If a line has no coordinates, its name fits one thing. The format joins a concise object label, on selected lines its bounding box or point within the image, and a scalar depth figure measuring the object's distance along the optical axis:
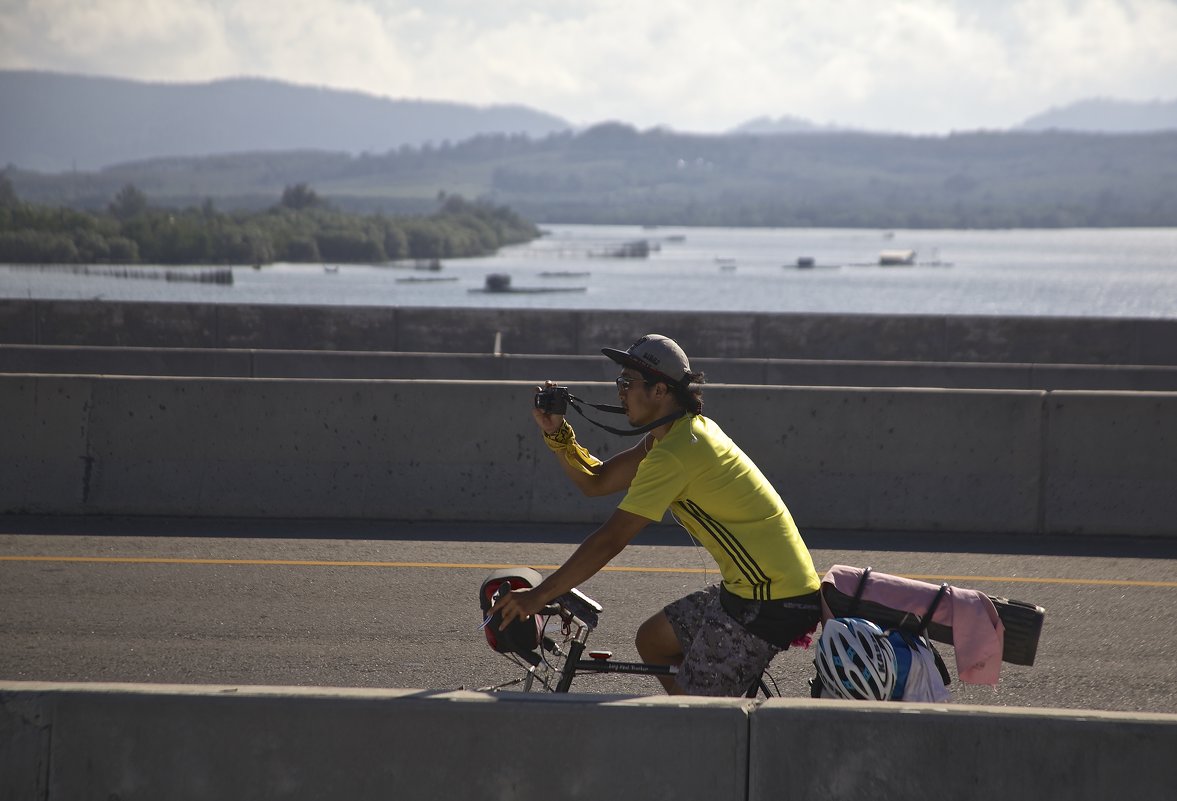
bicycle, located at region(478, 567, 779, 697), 9.69
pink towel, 9.76
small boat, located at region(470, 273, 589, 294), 199.62
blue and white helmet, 9.41
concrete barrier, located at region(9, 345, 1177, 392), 37.19
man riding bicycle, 10.05
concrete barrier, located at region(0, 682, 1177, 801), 8.63
